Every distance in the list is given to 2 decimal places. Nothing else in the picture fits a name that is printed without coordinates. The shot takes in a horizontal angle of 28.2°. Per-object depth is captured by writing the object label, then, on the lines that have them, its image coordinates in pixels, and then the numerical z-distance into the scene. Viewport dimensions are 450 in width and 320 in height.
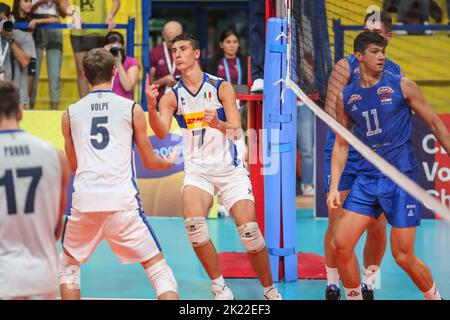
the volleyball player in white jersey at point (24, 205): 5.21
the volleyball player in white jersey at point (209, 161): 7.93
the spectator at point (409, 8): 15.22
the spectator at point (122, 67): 12.69
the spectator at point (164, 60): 13.35
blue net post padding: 9.03
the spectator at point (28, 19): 13.41
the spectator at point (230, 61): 13.65
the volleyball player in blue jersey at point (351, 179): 7.87
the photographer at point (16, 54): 13.18
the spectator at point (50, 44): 13.53
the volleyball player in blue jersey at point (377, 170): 6.92
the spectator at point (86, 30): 13.48
